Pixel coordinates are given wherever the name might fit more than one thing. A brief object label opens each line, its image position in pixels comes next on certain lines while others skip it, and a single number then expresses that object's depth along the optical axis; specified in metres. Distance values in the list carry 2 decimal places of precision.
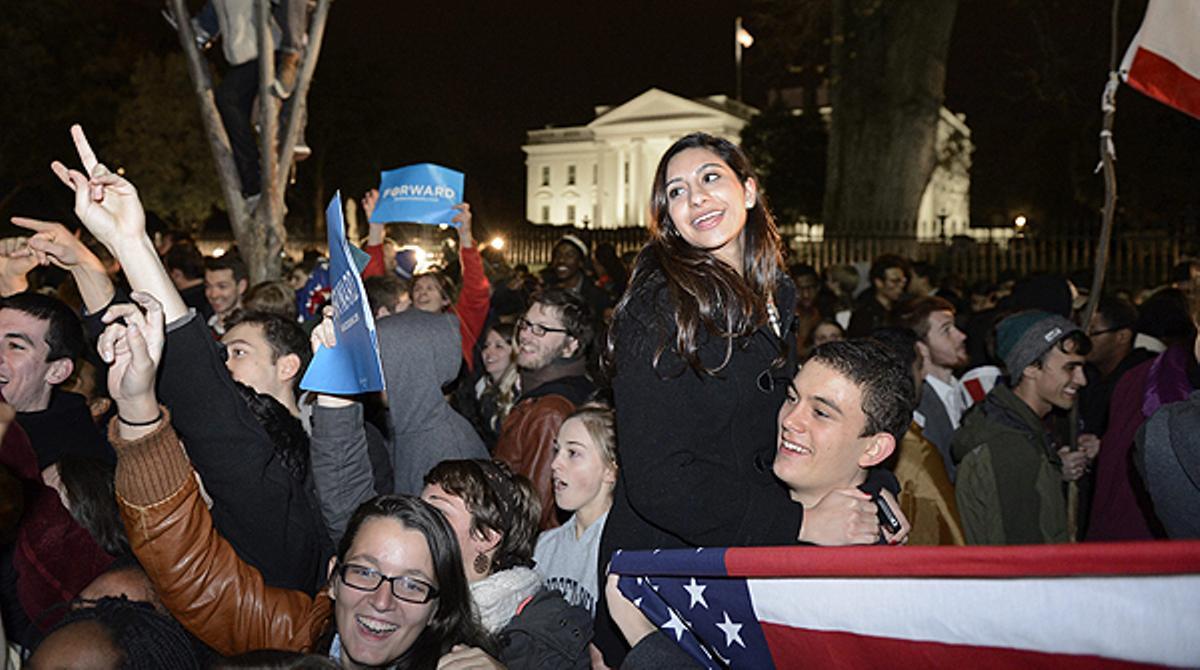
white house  85.56
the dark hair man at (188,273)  7.11
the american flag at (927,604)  1.50
